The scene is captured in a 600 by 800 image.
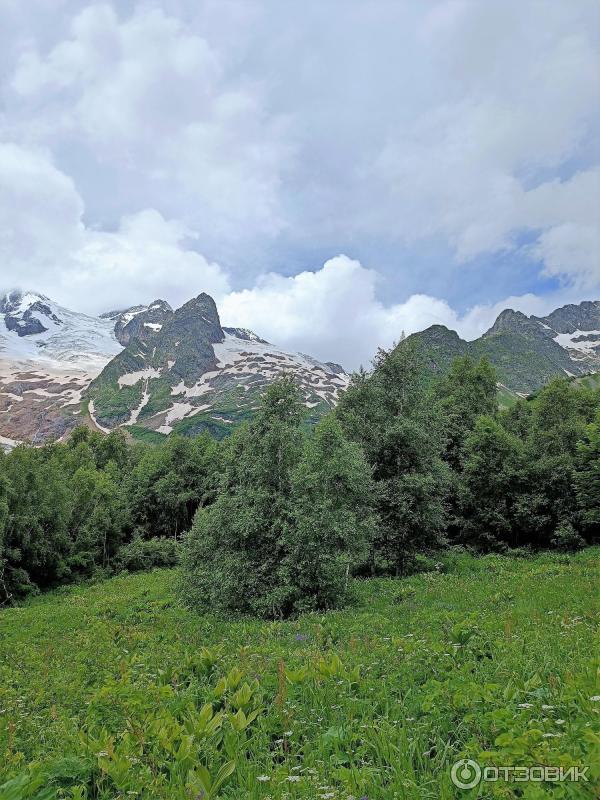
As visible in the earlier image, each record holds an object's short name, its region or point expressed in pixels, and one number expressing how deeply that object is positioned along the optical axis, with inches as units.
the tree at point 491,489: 1456.7
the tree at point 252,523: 772.6
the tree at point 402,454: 1095.0
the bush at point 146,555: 2192.4
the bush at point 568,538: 1284.4
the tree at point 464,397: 1861.5
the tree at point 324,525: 756.0
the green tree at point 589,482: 1242.6
